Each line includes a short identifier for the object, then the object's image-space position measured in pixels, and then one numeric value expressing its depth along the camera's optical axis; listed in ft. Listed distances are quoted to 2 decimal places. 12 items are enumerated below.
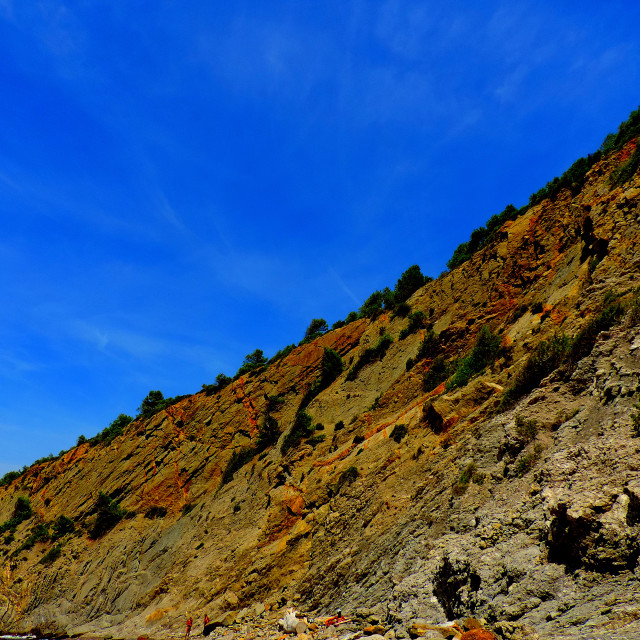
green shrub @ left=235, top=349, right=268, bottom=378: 161.89
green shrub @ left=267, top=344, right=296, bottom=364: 154.30
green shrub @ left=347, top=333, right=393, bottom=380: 116.57
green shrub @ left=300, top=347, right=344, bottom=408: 125.59
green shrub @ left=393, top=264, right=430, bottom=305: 134.92
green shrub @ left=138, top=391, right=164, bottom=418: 175.16
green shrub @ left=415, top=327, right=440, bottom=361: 96.02
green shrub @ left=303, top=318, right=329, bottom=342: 162.71
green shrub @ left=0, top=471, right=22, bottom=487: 203.25
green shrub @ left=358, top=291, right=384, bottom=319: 139.05
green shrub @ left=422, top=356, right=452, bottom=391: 86.53
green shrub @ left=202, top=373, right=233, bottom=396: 161.60
